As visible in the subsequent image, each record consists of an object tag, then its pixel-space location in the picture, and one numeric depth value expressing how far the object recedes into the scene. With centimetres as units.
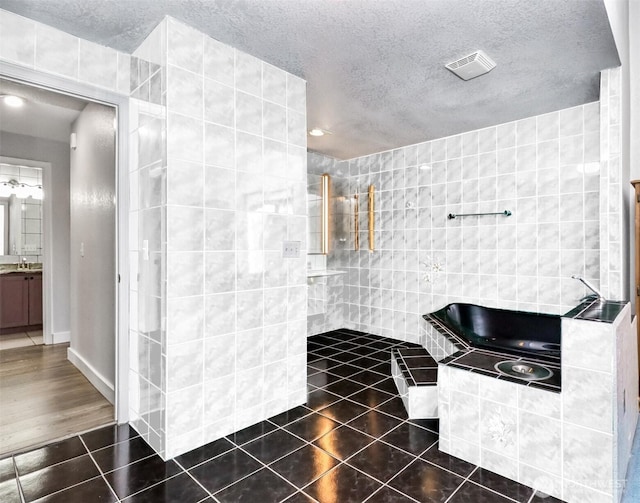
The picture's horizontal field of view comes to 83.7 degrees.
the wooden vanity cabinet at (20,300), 454
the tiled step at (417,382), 234
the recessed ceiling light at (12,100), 286
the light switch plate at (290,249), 245
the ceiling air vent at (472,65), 218
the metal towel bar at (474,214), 340
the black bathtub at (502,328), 311
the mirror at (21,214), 510
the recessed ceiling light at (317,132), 357
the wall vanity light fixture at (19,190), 505
